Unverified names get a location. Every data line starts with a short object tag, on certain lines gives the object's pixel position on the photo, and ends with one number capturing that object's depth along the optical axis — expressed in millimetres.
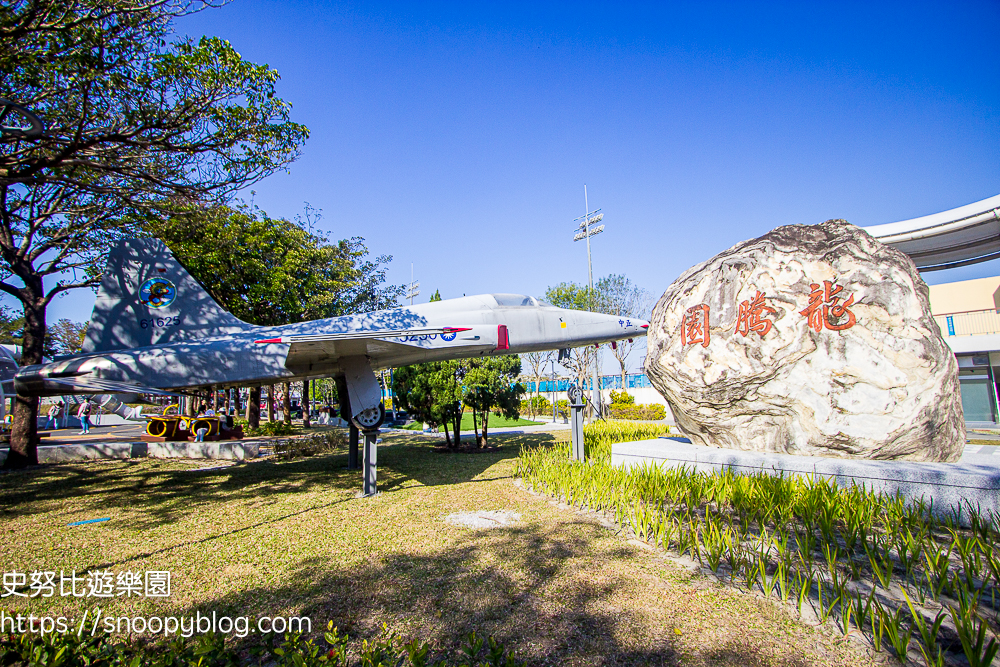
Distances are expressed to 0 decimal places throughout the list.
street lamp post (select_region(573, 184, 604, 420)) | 28859
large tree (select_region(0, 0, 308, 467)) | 7102
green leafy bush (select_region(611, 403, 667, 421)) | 26172
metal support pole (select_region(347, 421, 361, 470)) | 11266
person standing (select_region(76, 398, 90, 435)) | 27066
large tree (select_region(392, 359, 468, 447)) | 14180
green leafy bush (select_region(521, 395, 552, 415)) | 36344
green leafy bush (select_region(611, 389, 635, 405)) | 28359
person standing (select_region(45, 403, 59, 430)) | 29172
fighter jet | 7812
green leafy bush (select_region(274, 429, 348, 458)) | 14324
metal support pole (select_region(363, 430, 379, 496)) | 7996
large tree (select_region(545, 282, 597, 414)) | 28864
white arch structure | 18500
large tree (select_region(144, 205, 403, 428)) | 14766
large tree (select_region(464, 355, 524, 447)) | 14242
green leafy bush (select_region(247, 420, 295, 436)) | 20297
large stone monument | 6551
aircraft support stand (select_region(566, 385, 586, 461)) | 10047
